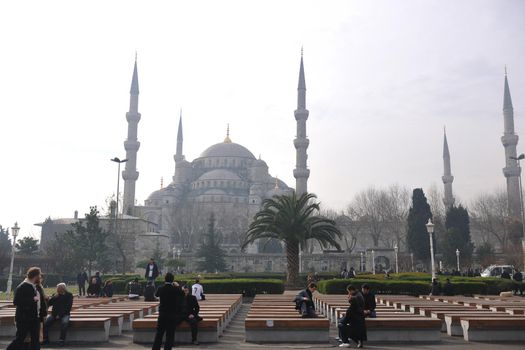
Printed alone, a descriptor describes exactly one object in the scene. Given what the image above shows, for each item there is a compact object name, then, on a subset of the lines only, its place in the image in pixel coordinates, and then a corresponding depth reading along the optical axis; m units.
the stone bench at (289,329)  8.95
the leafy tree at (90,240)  34.91
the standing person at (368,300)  9.79
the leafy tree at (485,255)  44.56
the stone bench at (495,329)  9.16
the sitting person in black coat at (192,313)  8.71
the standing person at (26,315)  6.79
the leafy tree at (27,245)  42.75
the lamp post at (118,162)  29.34
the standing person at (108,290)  20.02
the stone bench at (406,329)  9.15
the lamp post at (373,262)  45.29
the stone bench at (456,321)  9.94
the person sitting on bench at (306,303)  9.81
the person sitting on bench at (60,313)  8.81
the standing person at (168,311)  7.25
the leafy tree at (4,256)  36.59
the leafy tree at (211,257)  47.00
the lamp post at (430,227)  22.97
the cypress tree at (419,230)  45.86
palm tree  24.81
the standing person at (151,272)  17.19
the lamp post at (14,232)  21.72
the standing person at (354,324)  8.63
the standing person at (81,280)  21.57
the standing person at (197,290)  13.74
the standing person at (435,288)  19.20
